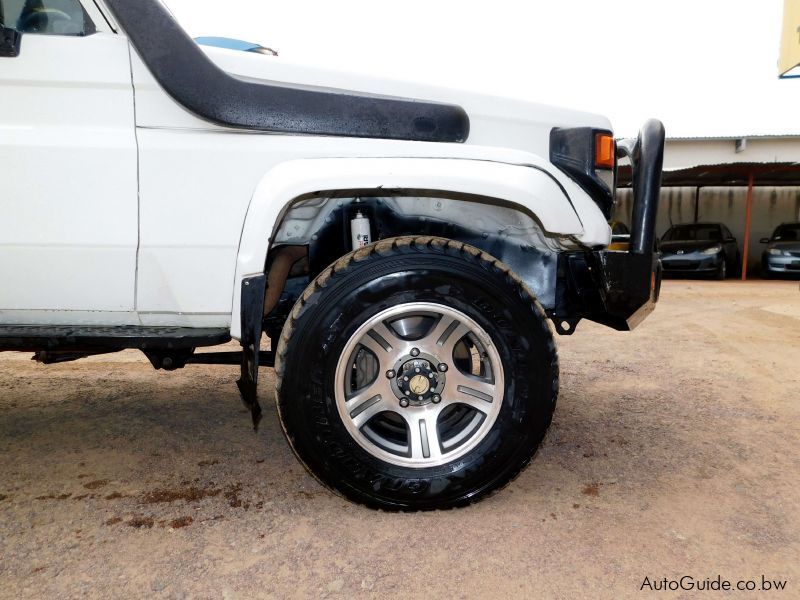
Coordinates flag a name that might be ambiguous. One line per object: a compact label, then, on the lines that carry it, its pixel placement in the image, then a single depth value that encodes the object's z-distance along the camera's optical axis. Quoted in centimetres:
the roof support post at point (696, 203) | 2107
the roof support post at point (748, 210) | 1542
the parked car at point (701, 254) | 1372
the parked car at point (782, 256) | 1389
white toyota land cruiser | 206
